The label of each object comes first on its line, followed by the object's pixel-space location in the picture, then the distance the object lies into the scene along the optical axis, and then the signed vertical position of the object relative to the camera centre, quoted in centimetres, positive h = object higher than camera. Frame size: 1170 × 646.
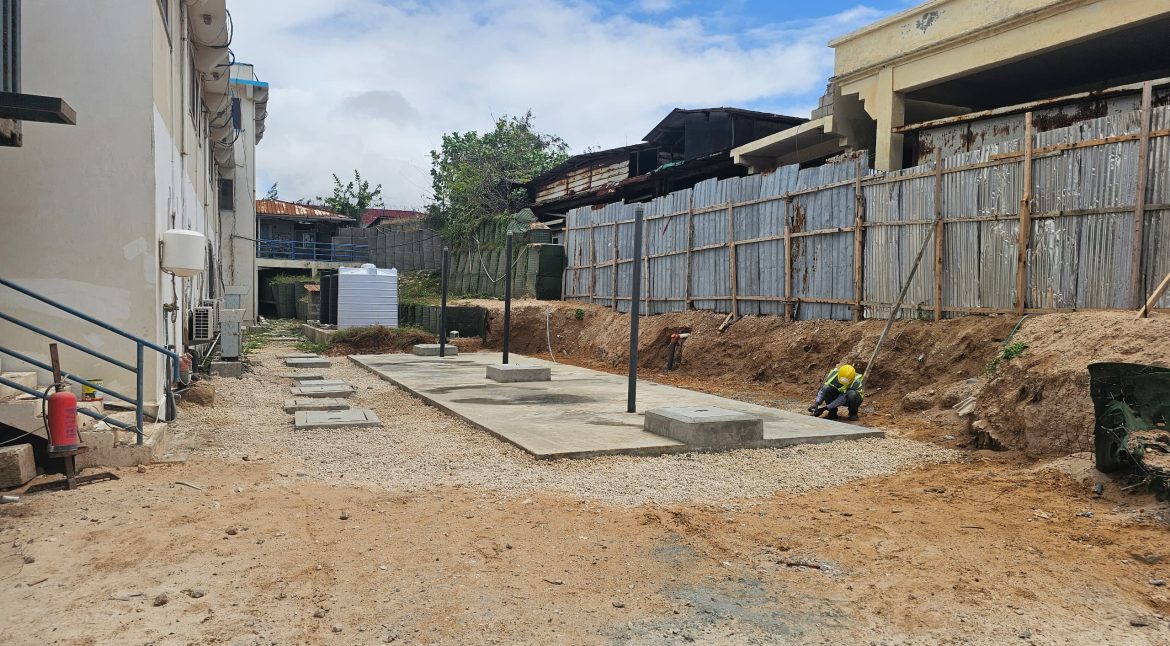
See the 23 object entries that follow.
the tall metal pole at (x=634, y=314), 873 -10
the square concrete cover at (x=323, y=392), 1061 -130
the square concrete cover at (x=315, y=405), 928 -132
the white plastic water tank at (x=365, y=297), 2080 +4
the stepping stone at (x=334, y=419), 807 -131
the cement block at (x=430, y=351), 1684 -110
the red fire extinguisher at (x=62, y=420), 535 -90
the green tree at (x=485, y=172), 3055 +583
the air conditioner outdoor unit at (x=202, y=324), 1180 -46
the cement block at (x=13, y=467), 523 -121
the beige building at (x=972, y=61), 1154 +440
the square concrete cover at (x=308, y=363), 1482 -127
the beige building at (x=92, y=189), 662 +89
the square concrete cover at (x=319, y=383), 1141 -128
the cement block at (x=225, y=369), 1242 -119
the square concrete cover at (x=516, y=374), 1182 -110
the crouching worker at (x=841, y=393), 885 -95
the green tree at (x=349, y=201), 4653 +593
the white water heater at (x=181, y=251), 745 +42
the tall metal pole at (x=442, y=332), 1575 -66
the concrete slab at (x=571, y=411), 704 -124
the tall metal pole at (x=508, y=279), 1264 +38
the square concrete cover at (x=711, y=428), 702 -111
